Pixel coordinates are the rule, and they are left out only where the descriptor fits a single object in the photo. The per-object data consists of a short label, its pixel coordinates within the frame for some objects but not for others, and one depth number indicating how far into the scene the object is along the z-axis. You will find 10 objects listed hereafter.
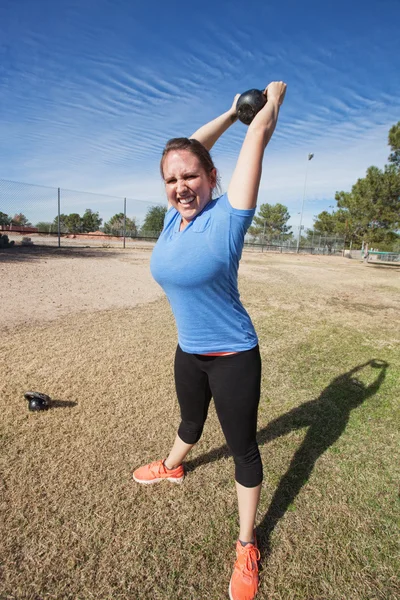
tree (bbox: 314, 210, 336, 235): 45.25
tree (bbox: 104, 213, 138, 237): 26.62
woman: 1.42
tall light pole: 35.17
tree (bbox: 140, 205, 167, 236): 27.69
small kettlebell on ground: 2.96
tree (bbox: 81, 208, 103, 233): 27.25
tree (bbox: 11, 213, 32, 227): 18.59
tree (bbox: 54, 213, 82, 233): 19.51
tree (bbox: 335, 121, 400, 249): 21.75
